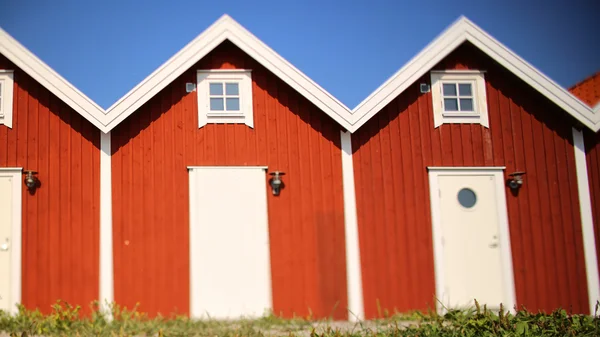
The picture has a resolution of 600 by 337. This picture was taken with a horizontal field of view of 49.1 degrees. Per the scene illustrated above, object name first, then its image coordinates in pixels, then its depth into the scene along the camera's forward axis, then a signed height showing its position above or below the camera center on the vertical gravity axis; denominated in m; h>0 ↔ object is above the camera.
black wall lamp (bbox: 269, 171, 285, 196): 10.77 +1.14
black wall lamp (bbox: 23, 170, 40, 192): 10.45 +1.32
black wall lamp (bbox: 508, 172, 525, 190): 11.22 +1.03
